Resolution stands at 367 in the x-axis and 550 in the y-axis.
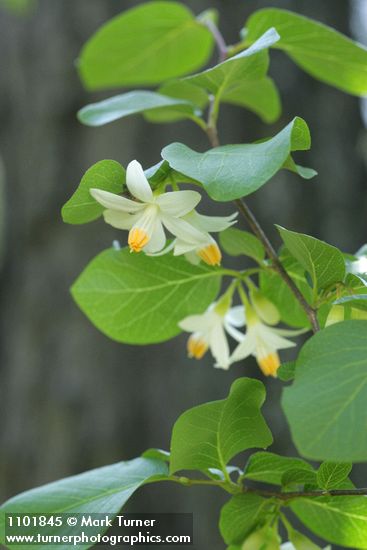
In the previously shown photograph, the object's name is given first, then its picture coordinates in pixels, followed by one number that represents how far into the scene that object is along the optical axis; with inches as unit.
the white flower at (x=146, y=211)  37.3
